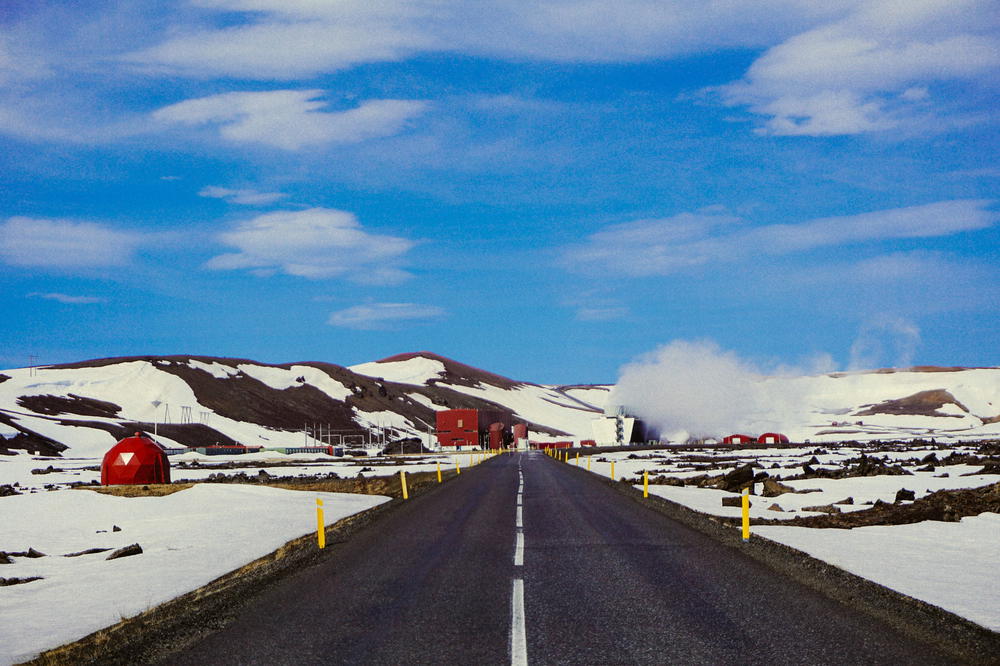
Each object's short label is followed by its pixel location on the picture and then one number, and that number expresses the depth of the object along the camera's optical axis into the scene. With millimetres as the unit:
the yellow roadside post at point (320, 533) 17328
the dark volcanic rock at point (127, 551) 19859
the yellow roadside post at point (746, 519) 17517
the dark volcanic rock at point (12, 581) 16341
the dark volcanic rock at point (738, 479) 36759
